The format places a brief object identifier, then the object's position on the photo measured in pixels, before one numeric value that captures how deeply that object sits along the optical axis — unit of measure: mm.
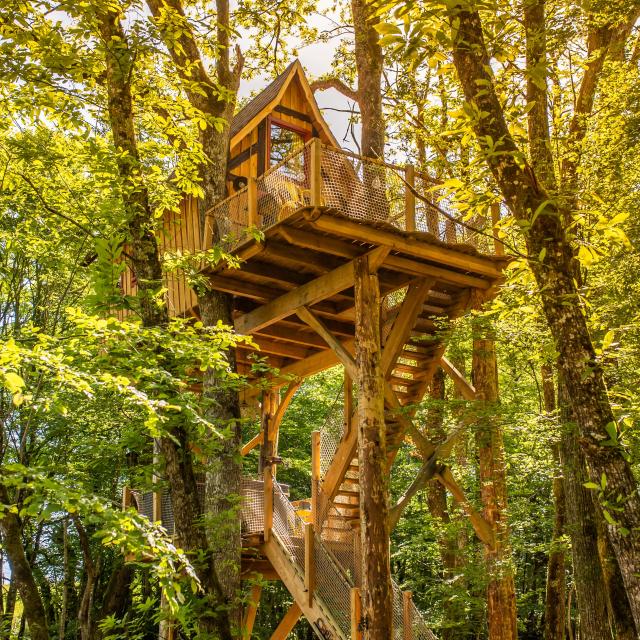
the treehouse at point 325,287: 9922
